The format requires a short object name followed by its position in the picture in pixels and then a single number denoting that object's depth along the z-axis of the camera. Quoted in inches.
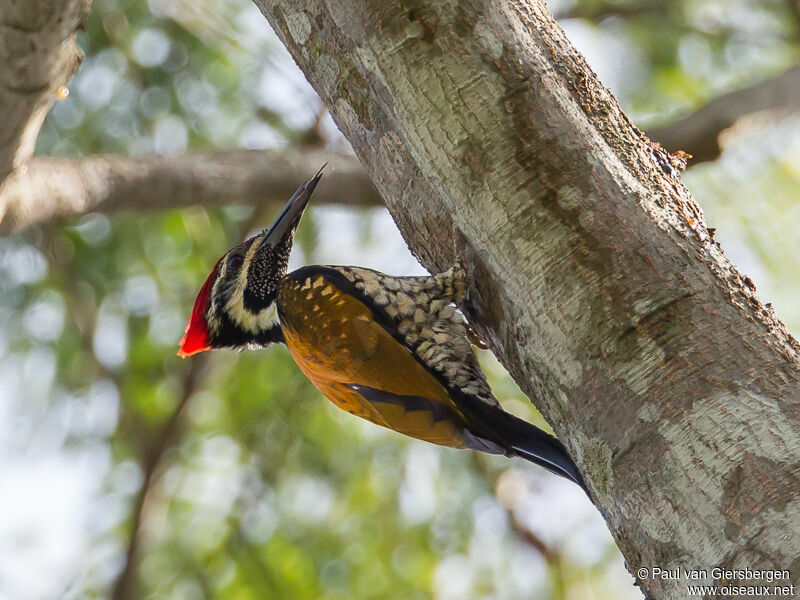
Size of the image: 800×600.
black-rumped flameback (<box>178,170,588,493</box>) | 229.4
